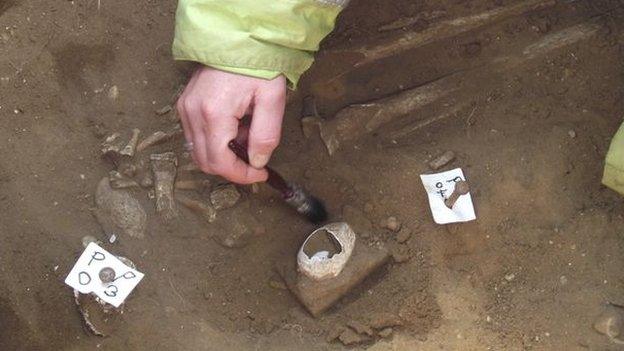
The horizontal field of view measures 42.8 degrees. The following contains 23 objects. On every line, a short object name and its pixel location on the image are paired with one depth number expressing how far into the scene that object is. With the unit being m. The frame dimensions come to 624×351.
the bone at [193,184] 2.45
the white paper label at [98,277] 2.26
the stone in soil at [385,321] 2.41
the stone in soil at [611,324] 2.29
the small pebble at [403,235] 2.49
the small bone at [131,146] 2.42
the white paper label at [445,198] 2.46
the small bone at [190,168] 2.45
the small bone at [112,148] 2.43
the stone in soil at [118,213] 2.40
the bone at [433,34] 2.64
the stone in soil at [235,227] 2.44
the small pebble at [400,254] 2.48
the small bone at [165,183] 2.43
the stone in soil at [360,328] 2.39
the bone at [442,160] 2.54
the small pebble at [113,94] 2.52
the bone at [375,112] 2.57
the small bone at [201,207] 2.43
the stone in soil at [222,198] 2.44
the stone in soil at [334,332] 2.39
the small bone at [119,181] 2.42
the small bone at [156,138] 2.46
